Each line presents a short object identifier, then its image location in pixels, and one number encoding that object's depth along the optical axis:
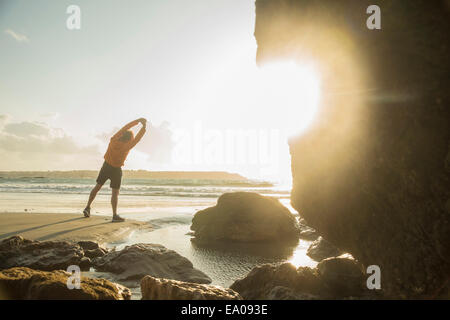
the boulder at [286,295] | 2.15
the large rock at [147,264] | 3.28
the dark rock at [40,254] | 3.28
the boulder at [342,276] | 2.42
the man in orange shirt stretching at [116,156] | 6.70
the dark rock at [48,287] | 2.10
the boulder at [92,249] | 4.00
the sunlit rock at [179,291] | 2.09
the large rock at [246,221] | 5.87
